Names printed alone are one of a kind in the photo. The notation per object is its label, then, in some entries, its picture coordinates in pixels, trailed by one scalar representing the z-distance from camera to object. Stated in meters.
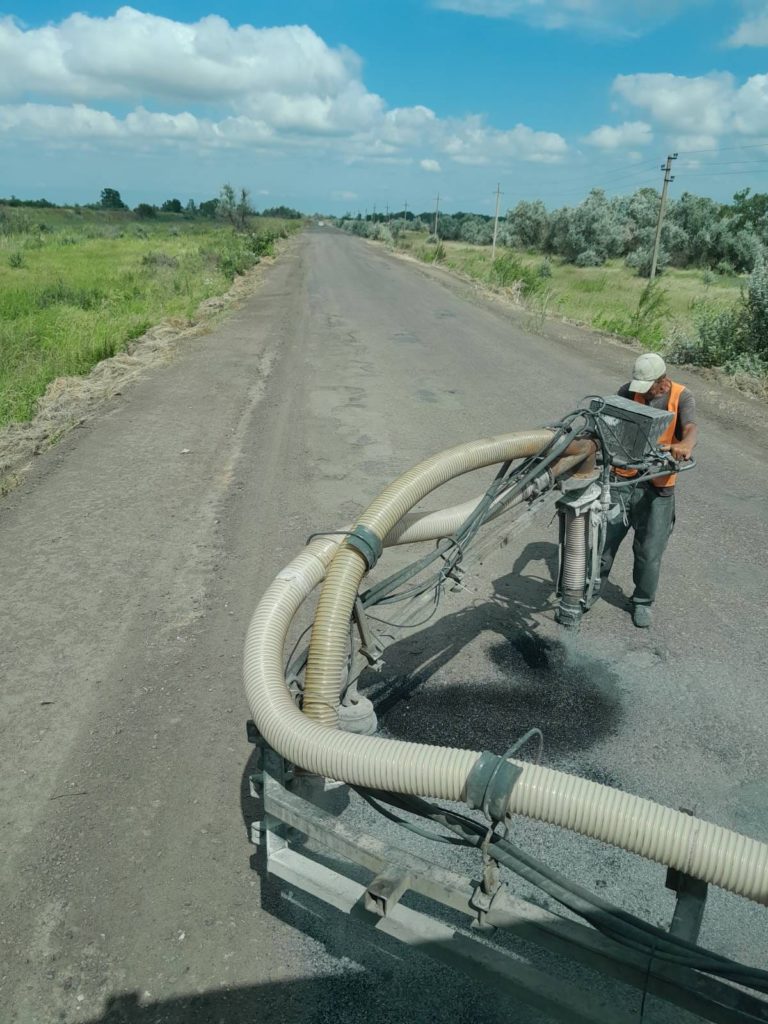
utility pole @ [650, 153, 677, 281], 28.19
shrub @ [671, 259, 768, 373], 12.72
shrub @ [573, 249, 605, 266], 48.69
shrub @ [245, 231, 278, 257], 36.22
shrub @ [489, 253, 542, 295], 25.91
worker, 5.19
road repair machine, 2.12
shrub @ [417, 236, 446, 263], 43.41
